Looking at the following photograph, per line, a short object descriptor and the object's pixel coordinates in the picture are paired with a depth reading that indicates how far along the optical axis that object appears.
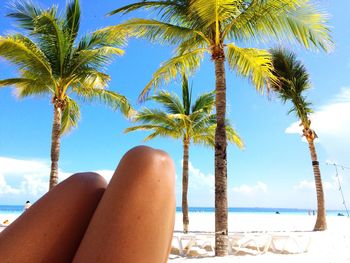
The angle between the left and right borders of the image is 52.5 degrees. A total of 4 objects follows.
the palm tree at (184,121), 17.95
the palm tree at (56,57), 11.67
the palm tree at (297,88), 16.73
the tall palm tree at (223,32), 8.55
